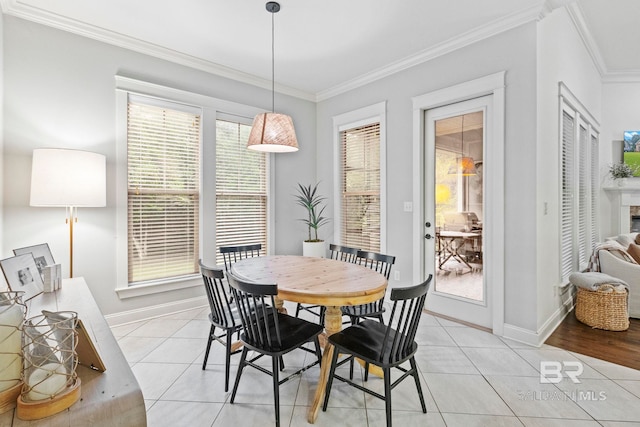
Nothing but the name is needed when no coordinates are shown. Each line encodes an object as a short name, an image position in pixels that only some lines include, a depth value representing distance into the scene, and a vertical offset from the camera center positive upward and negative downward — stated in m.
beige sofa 3.42 -0.67
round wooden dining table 1.88 -0.48
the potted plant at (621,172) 4.84 +0.58
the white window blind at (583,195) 4.06 +0.20
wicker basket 3.09 -0.98
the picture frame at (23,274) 1.67 -0.36
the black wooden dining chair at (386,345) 1.67 -0.78
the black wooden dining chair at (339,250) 2.75 -0.39
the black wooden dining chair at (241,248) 3.16 -0.39
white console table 0.81 -0.53
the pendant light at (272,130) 2.61 +0.67
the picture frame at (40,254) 2.08 -0.30
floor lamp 2.45 +0.26
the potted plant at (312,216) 4.31 -0.08
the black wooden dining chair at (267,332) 1.78 -0.78
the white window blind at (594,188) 4.64 +0.34
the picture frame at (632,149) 4.88 +0.95
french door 3.13 +0.00
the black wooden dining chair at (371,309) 2.42 -0.77
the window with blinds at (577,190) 3.50 +0.25
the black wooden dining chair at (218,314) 2.12 -0.73
